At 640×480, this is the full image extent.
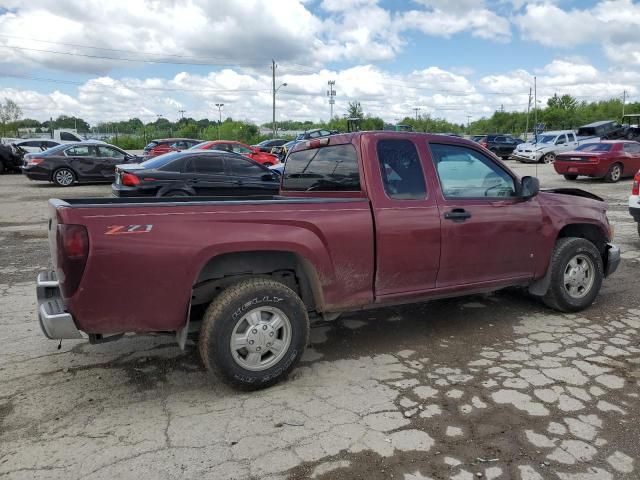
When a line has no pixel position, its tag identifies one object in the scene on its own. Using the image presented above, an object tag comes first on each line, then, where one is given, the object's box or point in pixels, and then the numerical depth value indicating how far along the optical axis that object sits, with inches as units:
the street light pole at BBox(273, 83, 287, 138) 2095.2
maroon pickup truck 120.4
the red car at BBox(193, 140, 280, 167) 797.9
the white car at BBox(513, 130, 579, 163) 1061.1
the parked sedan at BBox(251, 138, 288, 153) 1231.5
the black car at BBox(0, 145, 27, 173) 879.7
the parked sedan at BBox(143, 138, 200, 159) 981.2
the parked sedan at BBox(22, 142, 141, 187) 665.6
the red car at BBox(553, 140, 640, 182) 697.0
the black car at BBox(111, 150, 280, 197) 426.0
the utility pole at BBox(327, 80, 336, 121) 3134.8
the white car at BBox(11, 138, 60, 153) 971.9
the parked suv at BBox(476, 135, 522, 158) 1325.0
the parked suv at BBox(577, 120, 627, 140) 1197.7
